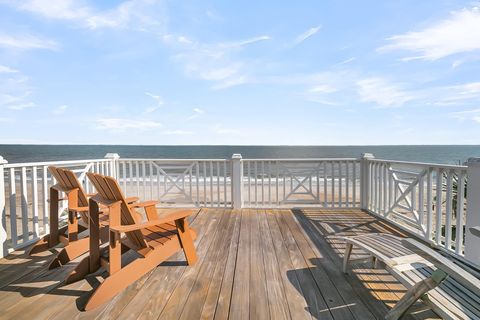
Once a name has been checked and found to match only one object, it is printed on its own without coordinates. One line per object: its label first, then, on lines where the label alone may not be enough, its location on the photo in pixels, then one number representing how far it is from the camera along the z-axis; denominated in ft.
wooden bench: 3.28
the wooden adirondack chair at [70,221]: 6.36
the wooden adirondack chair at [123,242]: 4.86
